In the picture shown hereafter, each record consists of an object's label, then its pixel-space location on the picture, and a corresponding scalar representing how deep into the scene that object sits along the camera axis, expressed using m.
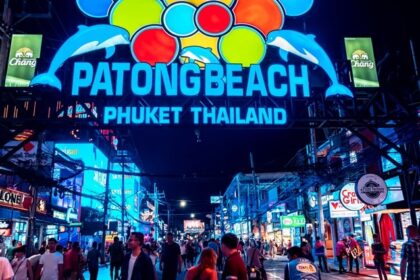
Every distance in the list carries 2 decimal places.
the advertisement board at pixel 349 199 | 18.75
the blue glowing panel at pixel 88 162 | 48.63
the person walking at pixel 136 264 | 6.91
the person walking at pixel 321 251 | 22.23
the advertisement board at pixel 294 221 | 32.44
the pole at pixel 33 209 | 15.45
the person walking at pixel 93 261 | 17.58
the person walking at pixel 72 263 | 13.79
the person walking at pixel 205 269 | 5.61
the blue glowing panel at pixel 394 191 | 19.77
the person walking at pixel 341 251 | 21.38
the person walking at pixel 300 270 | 6.46
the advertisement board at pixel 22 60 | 12.52
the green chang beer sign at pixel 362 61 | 13.25
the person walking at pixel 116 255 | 18.67
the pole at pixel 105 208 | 25.69
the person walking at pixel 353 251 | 20.75
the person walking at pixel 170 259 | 12.43
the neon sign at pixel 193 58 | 11.86
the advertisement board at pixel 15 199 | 21.62
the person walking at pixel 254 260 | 13.54
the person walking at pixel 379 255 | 15.69
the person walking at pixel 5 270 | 6.62
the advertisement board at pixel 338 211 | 23.97
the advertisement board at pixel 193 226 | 119.31
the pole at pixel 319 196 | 23.23
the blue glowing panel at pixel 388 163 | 21.28
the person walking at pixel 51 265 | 10.35
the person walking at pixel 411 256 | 8.52
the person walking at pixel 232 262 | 5.87
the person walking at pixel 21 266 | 8.63
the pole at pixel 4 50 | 13.86
